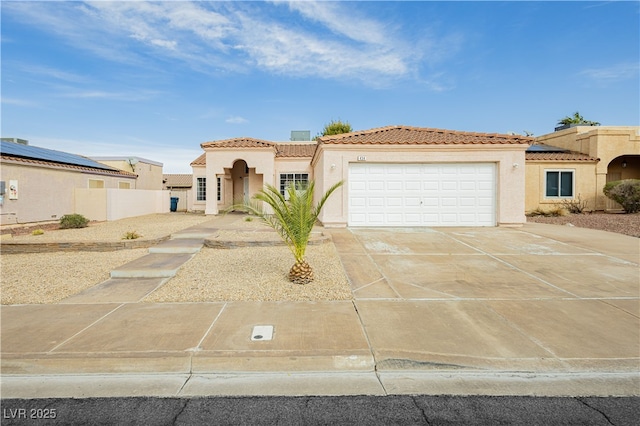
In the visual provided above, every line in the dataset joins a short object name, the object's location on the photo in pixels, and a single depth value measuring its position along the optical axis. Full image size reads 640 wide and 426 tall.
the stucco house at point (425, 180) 13.36
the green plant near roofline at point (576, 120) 33.94
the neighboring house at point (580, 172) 19.89
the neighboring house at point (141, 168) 26.14
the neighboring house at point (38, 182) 14.30
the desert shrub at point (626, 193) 17.69
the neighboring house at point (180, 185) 30.16
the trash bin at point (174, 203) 26.38
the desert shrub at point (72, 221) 14.55
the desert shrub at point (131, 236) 10.52
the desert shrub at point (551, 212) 18.38
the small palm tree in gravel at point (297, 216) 6.38
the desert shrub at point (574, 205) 19.50
